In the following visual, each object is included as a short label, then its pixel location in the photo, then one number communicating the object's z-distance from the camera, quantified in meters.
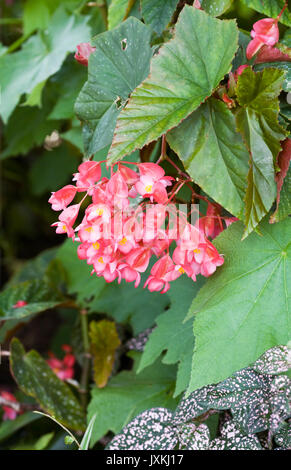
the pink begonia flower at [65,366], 1.09
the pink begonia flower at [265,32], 0.78
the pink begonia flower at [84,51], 0.84
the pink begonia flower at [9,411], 1.05
